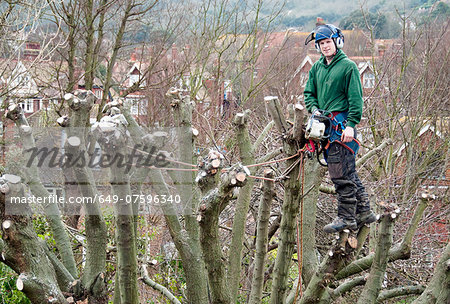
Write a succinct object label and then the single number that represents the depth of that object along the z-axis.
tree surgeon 7.96
